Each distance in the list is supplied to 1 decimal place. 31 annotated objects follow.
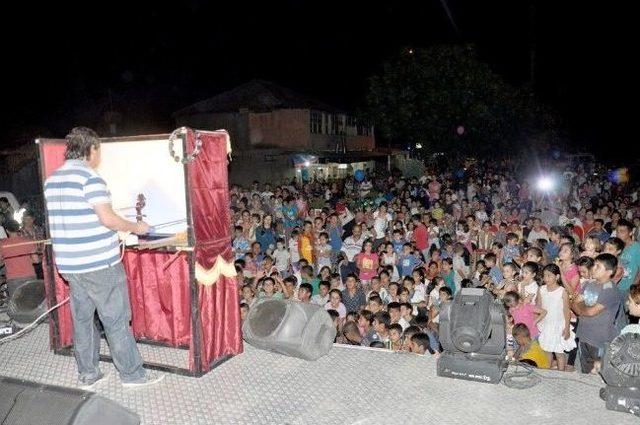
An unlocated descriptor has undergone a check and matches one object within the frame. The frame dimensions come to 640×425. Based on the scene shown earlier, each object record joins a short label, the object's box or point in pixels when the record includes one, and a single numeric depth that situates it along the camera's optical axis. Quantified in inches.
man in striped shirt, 131.8
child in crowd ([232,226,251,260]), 375.2
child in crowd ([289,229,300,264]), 380.2
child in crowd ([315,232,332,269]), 373.7
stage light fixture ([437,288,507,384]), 141.1
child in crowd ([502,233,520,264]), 323.1
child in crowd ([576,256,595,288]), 205.3
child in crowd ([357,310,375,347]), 243.1
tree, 904.3
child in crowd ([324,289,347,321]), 276.7
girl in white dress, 208.1
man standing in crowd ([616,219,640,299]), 244.5
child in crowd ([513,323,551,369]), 208.1
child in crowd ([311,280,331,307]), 291.9
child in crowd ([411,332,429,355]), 218.5
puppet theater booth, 152.4
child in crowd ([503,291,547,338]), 213.5
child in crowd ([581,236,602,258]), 249.4
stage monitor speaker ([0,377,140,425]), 97.2
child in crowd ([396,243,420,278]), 336.5
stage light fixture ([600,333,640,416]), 122.2
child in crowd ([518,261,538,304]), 229.0
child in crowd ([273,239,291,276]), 369.7
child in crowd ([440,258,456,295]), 315.9
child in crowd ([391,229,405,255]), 355.9
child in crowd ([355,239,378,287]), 331.9
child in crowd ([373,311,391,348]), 235.6
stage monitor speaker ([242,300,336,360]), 162.2
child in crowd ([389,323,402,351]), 231.7
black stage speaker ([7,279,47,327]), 202.7
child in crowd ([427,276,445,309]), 276.9
